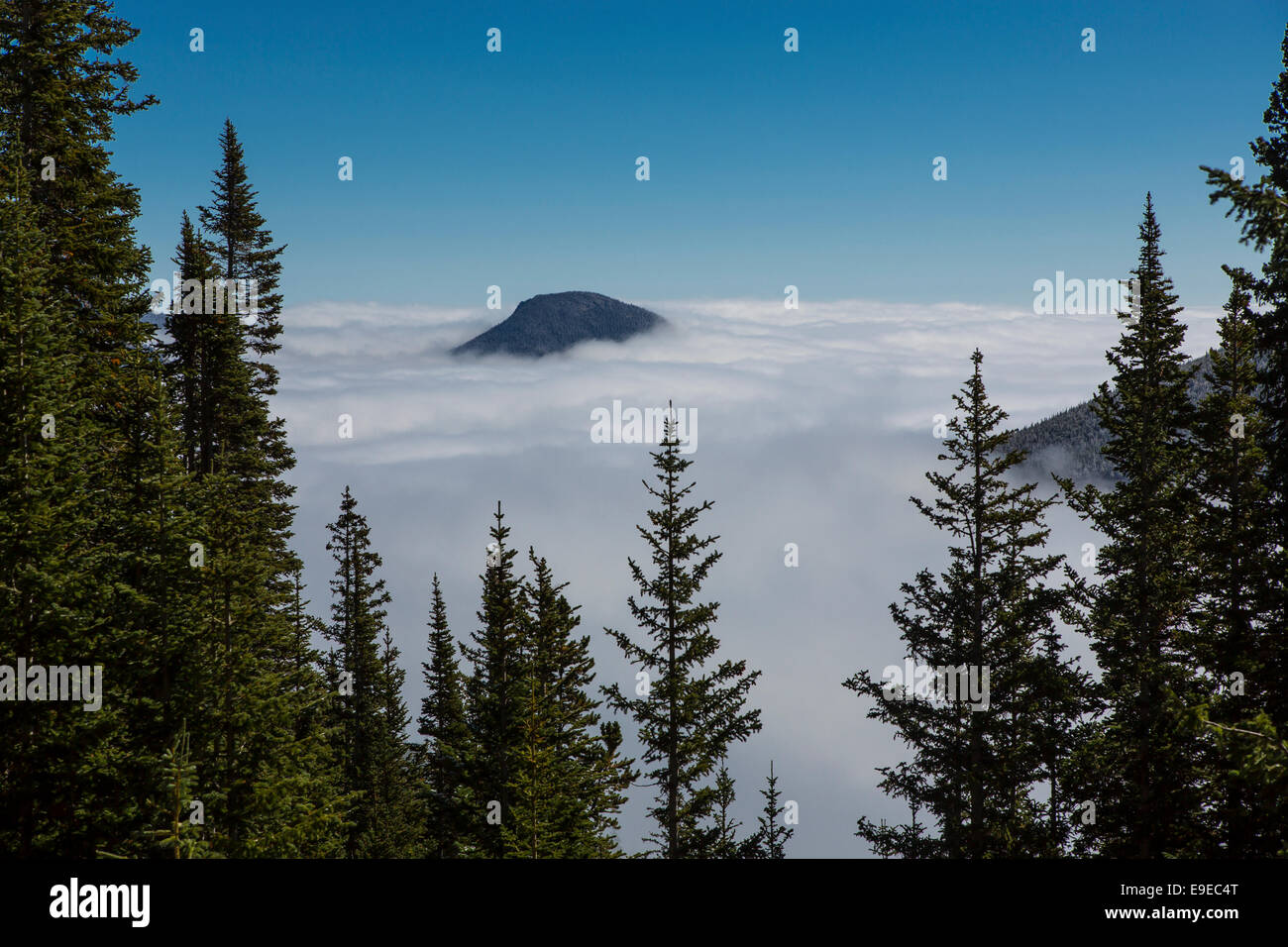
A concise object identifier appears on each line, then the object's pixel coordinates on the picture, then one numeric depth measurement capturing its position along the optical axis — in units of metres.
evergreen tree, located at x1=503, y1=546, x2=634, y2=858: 22.31
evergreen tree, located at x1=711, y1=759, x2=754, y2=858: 28.02
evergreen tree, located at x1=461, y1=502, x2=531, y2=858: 25.98
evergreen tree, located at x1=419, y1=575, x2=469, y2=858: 36.66
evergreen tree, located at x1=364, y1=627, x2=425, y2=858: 39.86
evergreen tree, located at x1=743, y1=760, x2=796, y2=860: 29.39
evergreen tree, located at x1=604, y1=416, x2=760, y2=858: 25.84
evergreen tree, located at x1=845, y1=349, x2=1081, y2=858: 24.52
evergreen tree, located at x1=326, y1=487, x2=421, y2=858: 41.69
